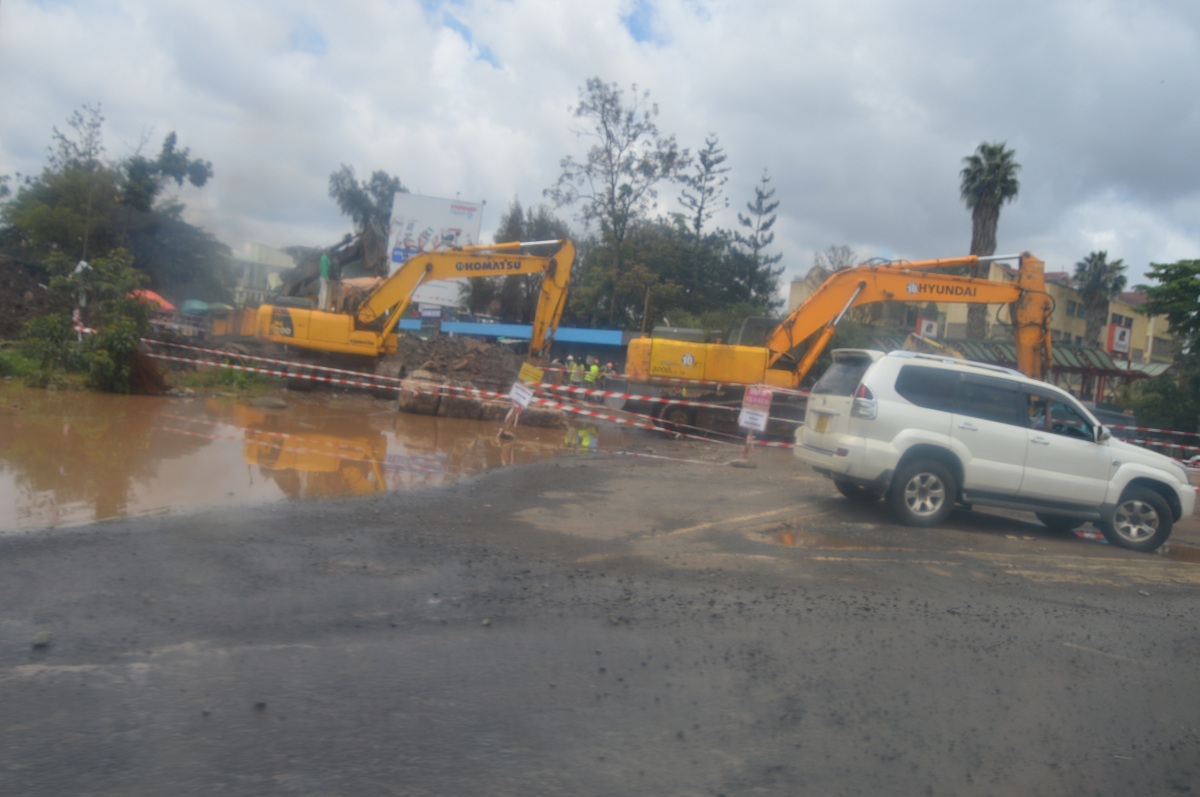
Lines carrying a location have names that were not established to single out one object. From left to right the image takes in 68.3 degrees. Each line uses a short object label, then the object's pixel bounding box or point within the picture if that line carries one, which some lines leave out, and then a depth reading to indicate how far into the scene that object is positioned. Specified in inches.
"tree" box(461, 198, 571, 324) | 2175.2
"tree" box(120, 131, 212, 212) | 1435.8
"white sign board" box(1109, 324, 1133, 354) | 1333.7
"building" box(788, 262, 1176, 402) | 1240.8
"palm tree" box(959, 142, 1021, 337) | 1310.3
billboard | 1678.2
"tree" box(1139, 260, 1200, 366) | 1055.6
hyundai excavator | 737.0
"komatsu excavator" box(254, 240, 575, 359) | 839.1
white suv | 369.4
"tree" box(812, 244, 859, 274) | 2066.9
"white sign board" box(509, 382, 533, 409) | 618.5
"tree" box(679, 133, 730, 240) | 2006.6
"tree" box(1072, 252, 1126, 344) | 1936.5
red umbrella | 1214.2
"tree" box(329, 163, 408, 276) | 2273.6
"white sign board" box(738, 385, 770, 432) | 562.3
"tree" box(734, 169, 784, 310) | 2132.1
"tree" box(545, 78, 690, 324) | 1642.5
